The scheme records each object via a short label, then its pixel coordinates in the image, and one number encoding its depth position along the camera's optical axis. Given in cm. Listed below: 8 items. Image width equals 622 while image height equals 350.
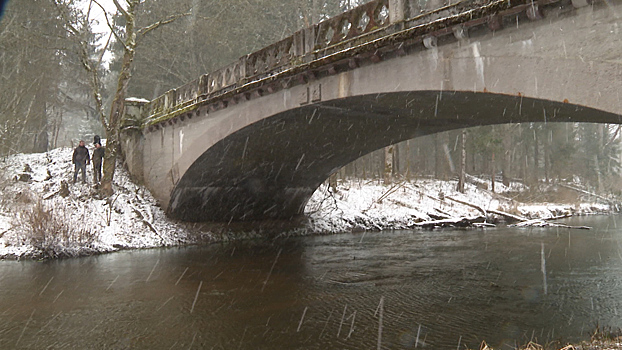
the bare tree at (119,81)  1502
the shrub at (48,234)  1074
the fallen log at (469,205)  1923
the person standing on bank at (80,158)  1548
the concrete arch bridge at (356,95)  522
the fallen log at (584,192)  2774
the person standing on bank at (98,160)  1568
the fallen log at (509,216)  1851
